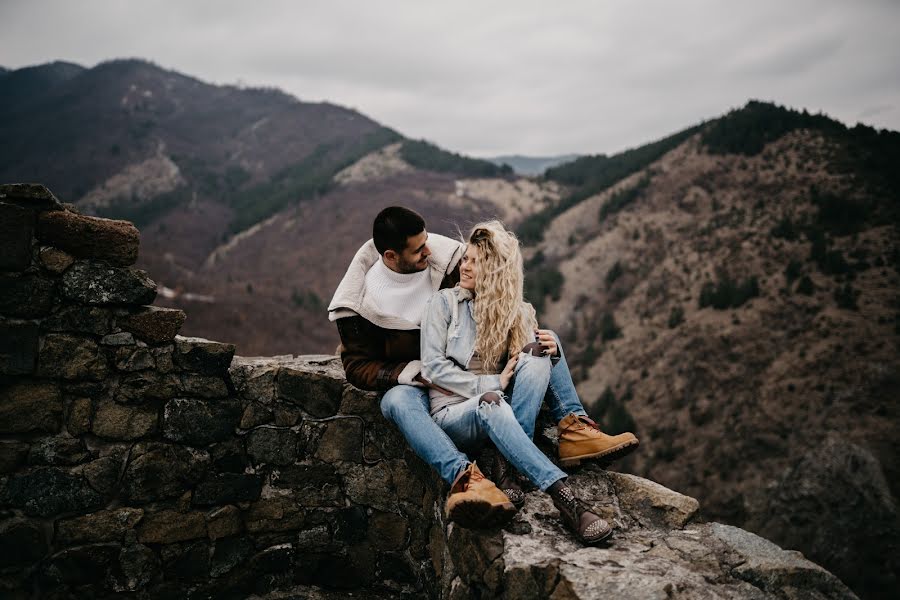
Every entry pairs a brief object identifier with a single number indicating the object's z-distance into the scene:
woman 2.26
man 2.42
